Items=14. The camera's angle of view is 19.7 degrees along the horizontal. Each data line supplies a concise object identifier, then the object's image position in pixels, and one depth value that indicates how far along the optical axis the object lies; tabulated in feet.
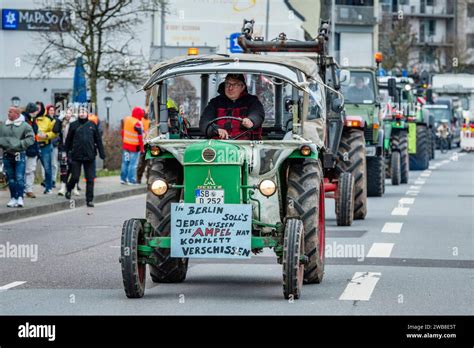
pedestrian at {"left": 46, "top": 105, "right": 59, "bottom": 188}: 90.22
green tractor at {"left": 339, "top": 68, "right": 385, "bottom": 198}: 86.28
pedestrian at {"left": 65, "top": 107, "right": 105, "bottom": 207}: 81.20
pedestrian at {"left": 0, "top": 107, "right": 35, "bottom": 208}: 74.95
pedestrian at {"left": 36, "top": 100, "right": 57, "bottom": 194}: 88.79
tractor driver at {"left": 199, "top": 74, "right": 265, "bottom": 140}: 41.57
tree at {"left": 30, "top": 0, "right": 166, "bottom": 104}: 119.44
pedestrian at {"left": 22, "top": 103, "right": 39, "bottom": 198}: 81.76
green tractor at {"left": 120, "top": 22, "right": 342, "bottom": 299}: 37.17
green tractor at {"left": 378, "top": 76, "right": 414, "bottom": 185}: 104.65
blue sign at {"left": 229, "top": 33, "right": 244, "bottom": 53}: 126.62
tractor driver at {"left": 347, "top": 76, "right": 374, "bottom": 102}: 87.15
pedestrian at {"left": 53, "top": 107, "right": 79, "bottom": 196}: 87.35
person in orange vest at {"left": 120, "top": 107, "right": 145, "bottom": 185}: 103.55
